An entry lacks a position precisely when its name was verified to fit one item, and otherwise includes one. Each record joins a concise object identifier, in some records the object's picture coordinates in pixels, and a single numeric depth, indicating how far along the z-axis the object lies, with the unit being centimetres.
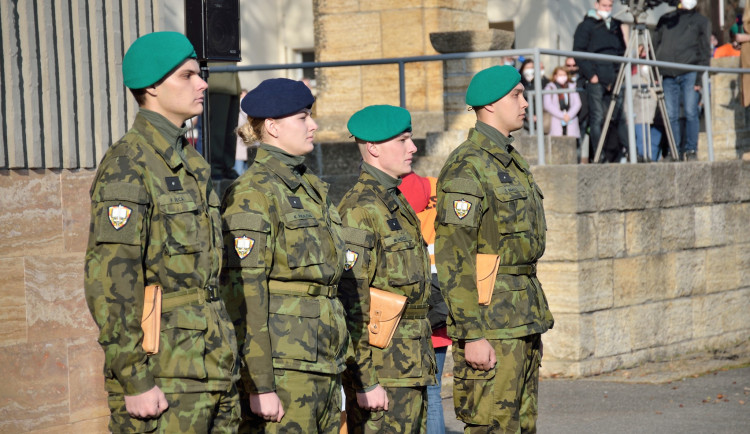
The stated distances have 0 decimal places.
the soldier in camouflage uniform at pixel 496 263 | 1055
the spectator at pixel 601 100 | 2153
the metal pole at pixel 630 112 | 2012
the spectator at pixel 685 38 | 2586
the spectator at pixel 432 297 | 1159
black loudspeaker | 1228
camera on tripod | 2272
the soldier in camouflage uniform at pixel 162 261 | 711
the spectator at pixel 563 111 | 2509
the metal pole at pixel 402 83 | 2011
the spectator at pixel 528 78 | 2587
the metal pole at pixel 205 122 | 1212
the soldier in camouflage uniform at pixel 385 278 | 972
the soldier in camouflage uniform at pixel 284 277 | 820
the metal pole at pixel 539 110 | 1850
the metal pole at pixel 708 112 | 2262
